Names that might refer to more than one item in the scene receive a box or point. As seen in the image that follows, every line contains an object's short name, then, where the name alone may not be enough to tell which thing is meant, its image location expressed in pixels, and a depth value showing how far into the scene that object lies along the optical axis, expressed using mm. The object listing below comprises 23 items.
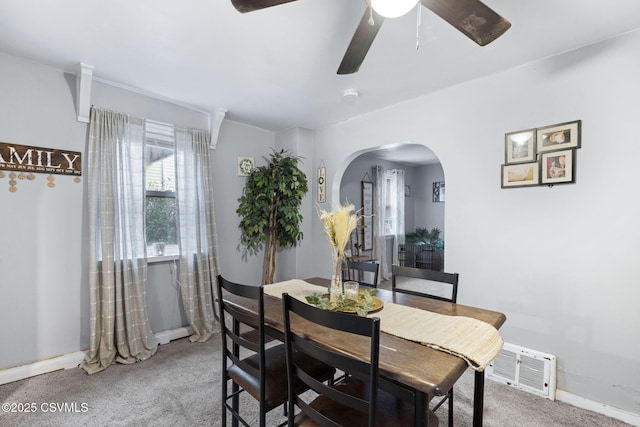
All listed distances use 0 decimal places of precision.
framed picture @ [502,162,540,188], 2227
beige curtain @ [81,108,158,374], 2523
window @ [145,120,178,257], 3006
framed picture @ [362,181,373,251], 5555
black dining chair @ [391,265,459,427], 1749
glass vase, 1668
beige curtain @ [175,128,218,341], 3078
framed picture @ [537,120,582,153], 2057
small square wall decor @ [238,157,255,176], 3670
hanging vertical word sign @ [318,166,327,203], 3770
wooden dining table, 990
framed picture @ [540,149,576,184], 2073
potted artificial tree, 3525
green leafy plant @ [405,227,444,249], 6132
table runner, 1160
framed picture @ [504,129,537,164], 2234
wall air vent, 2098
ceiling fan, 1266
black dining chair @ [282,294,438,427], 1014
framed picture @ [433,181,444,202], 6767
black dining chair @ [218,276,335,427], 1432
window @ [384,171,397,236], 6102
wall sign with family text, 2256
